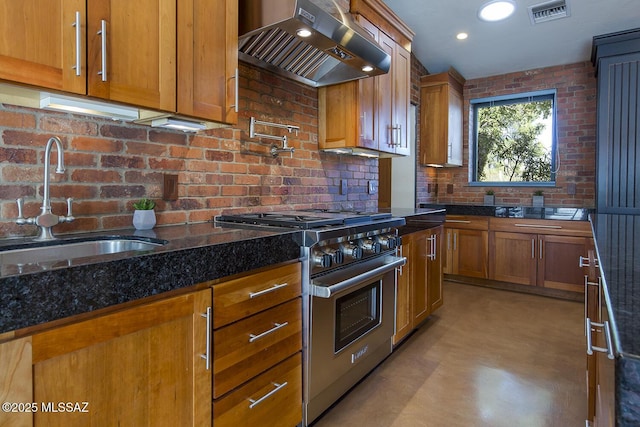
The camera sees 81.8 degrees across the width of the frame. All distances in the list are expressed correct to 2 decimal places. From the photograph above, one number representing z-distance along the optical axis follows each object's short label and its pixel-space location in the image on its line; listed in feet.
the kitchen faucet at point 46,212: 4.13
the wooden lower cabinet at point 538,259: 12.19
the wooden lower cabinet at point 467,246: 13.82
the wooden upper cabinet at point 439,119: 14.47
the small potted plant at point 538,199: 14.08
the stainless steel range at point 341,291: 5.36
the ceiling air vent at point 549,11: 10.84
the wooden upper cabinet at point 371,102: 8.66
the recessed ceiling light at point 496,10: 10.83
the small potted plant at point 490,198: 15.33
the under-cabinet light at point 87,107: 4.06
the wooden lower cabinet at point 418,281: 8.26
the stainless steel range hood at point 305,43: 5.66
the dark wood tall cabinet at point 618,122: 11.35
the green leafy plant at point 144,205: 5.20
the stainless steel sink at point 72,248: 3.84
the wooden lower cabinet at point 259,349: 4.11
